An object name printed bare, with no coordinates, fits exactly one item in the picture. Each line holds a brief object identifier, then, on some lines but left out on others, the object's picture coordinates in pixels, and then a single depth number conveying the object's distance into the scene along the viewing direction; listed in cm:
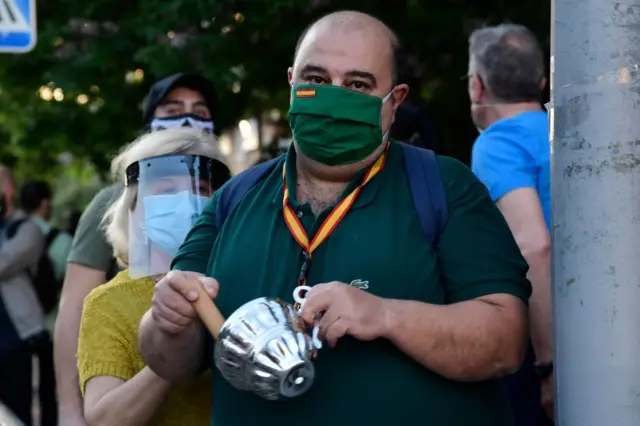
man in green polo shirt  270
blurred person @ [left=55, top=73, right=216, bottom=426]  504
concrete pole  270
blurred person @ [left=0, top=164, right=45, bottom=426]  768
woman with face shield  349
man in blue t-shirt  408
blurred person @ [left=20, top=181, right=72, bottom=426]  839
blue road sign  634
